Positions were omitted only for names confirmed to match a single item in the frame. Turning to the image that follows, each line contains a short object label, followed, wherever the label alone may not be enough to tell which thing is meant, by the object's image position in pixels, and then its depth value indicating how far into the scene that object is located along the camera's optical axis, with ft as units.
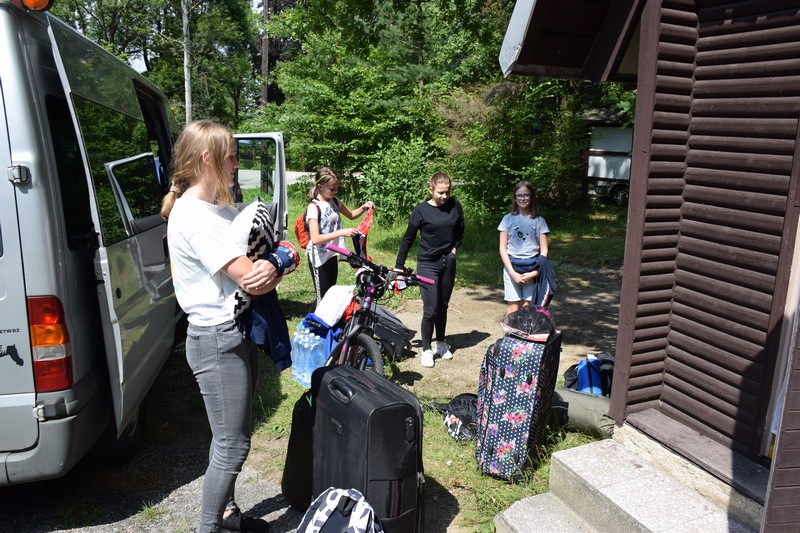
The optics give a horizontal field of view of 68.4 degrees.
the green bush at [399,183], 44.78
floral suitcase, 11.08
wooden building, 8.50
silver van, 8.66
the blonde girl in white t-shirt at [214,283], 7.80
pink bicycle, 14.29
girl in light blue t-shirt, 17.10
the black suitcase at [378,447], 8.40
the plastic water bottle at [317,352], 16.08
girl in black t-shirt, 17.75
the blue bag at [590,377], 12.86
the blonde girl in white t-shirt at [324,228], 17.44
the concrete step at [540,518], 9.67
